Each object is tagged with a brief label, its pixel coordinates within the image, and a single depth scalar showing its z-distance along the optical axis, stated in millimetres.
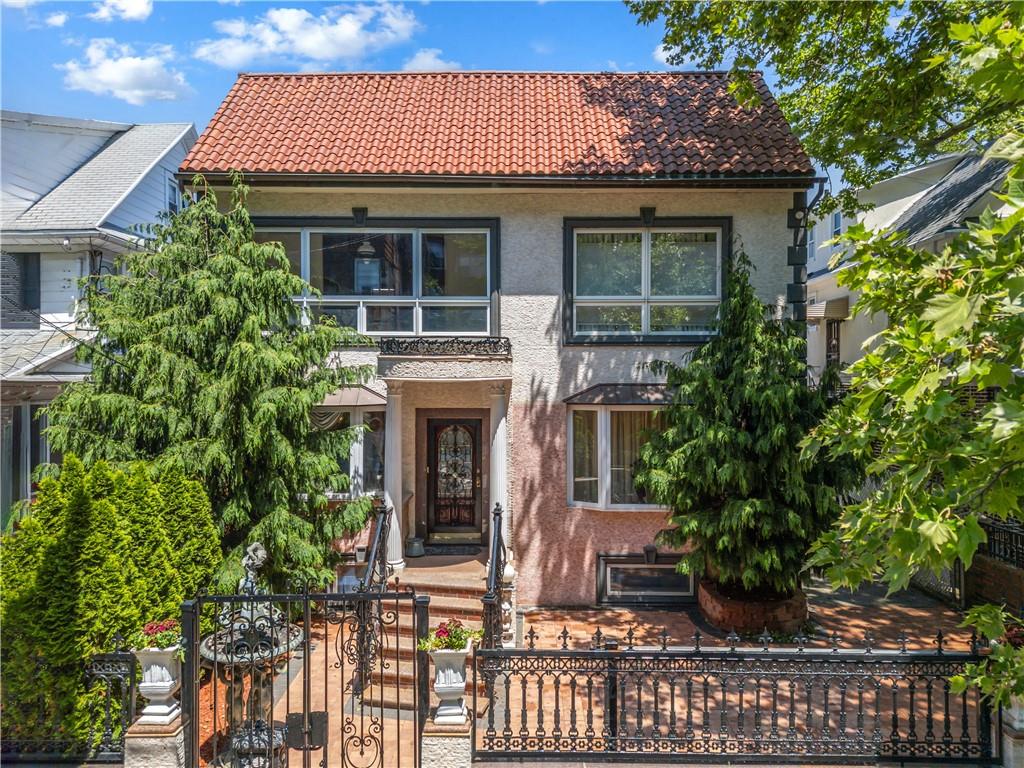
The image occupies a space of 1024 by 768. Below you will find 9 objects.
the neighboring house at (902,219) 13094
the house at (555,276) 10188
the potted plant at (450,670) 5555
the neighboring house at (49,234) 12352
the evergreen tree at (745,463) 8531
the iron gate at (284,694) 5711
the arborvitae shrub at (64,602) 5594
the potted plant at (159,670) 5500
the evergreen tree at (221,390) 7695
